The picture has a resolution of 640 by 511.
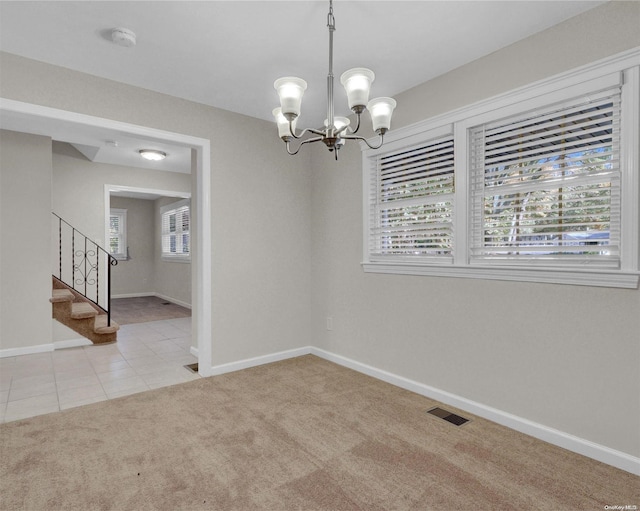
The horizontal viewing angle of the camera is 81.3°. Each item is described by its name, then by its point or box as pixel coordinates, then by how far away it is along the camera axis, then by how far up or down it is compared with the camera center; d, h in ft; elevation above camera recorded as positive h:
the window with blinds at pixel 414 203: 9.57 +1.27
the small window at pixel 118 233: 29.99 +1.24
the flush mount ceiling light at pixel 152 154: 17.42 +4.50
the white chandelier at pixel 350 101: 5.92 +2.48
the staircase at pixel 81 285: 14.85 -1.74
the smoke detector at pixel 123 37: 7.65 +4.41
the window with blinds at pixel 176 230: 26.48 +1.40
